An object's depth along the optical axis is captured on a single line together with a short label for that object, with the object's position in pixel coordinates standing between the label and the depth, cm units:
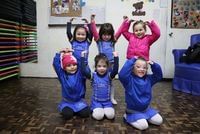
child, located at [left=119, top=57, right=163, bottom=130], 241
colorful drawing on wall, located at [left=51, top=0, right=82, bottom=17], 479
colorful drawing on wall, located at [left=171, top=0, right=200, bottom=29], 477
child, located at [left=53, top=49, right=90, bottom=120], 268
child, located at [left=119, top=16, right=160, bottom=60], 312
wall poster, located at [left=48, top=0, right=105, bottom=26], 479
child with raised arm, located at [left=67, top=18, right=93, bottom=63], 297
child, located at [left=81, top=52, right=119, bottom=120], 264
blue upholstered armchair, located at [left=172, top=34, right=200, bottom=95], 374
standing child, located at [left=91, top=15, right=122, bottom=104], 303
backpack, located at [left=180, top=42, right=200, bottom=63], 391
